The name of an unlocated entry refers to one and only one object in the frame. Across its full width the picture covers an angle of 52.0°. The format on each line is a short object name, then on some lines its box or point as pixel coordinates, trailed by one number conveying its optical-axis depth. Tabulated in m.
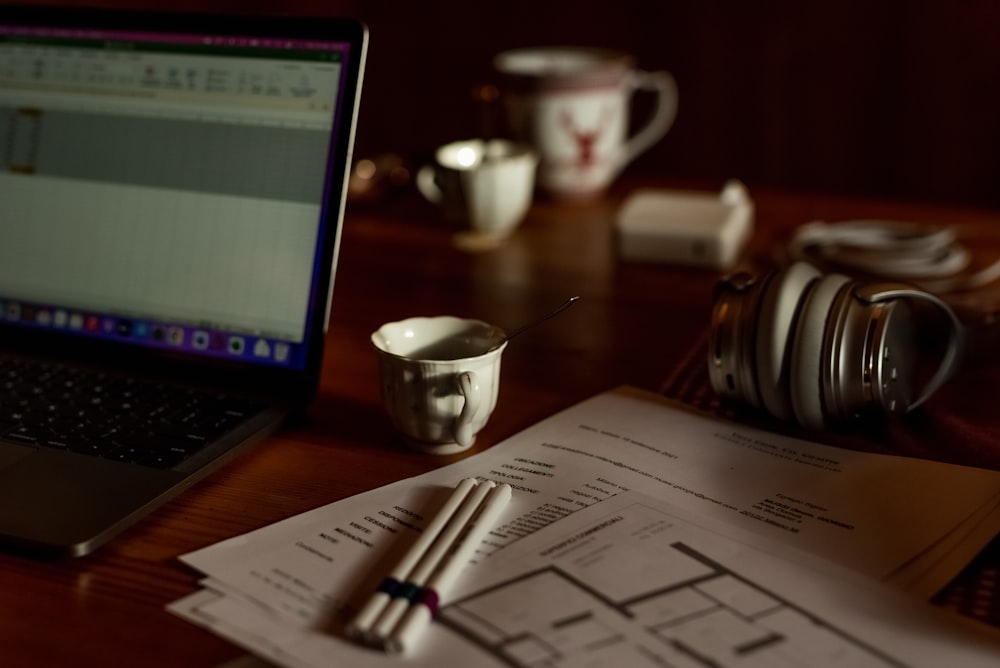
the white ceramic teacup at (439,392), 0.63
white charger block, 1.01
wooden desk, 0.49
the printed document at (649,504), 0.49
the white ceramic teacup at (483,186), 1.06
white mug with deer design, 1.14
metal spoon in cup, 0.66
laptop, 0.69
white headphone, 0.64
